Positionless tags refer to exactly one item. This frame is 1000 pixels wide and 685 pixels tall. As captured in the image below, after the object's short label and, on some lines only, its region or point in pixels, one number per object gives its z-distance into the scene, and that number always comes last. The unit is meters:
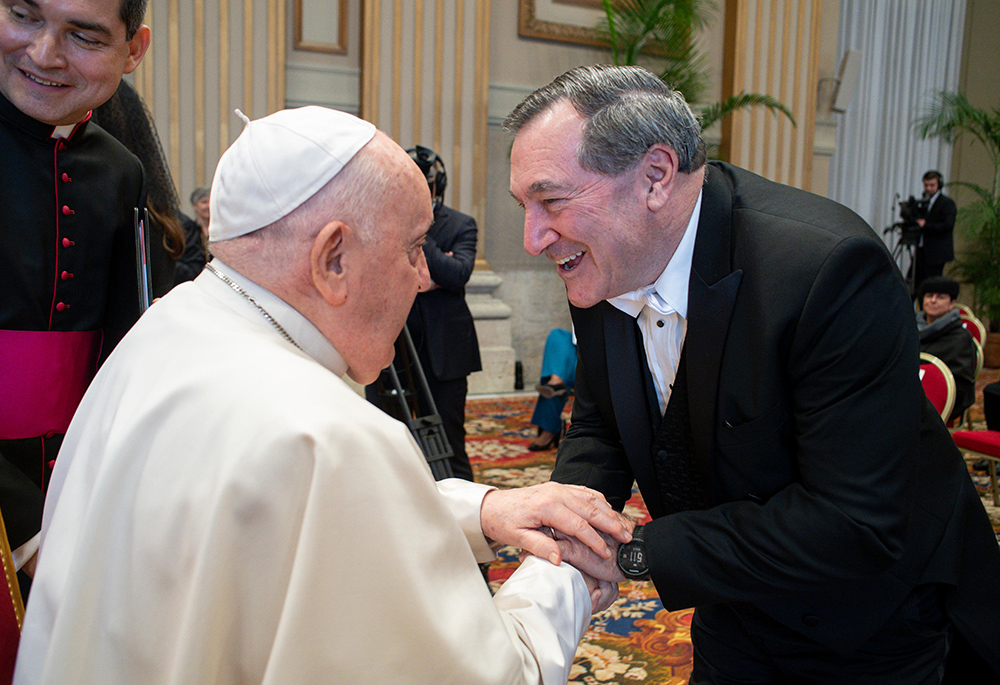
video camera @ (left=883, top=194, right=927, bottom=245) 9.74
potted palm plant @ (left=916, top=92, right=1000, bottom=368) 10.38
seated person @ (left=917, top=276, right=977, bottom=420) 4.78
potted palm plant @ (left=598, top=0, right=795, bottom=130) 7.29
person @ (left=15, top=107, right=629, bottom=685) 0.82
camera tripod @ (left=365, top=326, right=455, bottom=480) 2.83
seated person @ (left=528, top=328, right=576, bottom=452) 5.31
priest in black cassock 1.36
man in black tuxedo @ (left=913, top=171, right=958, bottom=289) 9.70
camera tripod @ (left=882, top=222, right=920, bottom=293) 9.75
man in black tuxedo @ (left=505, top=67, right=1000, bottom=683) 1.24
